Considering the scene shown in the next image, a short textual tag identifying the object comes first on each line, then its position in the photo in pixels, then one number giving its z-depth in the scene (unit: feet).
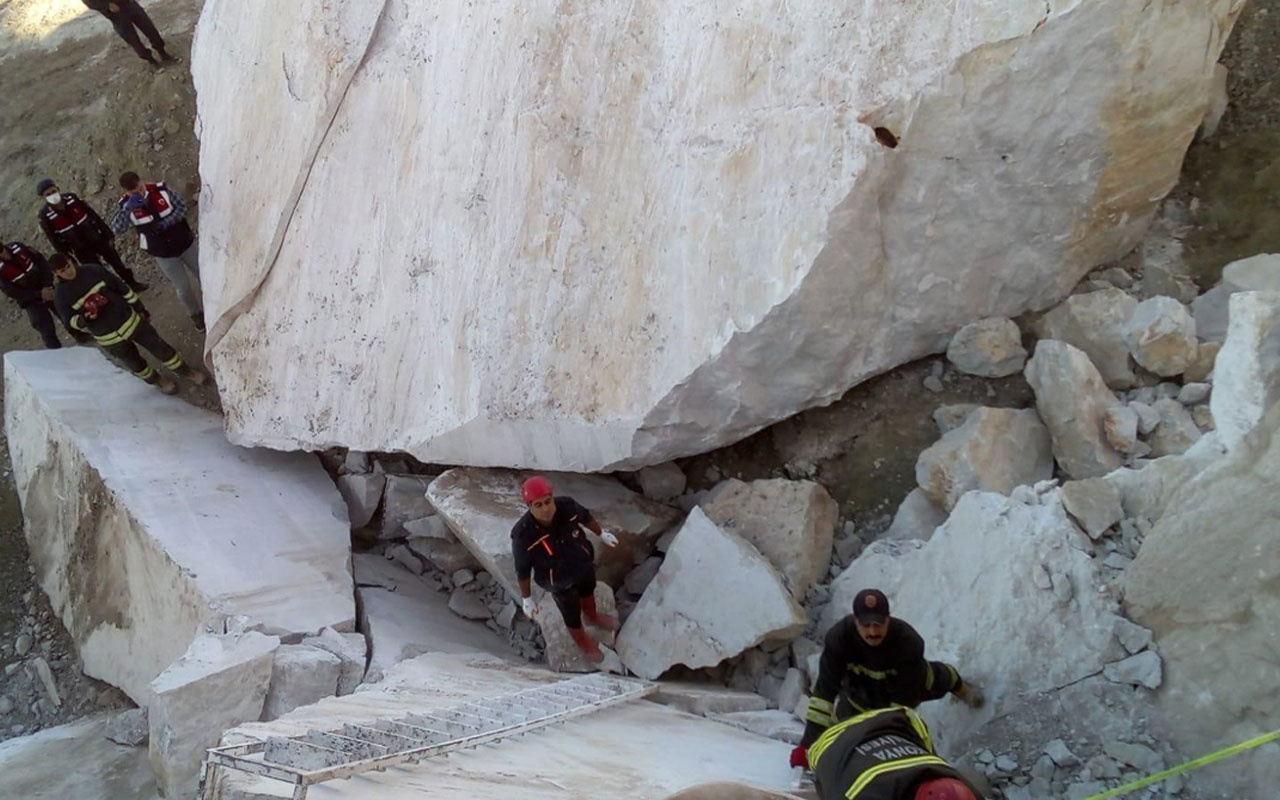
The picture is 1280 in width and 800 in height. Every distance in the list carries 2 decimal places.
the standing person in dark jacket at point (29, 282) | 22.47
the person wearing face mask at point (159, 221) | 21.16
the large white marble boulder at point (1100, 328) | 14.06
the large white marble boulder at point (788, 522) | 14.93
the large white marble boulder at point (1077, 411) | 13.44
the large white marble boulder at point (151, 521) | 16.67
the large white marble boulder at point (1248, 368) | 10.84
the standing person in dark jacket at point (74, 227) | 22.25
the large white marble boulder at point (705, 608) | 14.16
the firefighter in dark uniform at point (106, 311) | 20.16
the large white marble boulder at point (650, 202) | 13.51
